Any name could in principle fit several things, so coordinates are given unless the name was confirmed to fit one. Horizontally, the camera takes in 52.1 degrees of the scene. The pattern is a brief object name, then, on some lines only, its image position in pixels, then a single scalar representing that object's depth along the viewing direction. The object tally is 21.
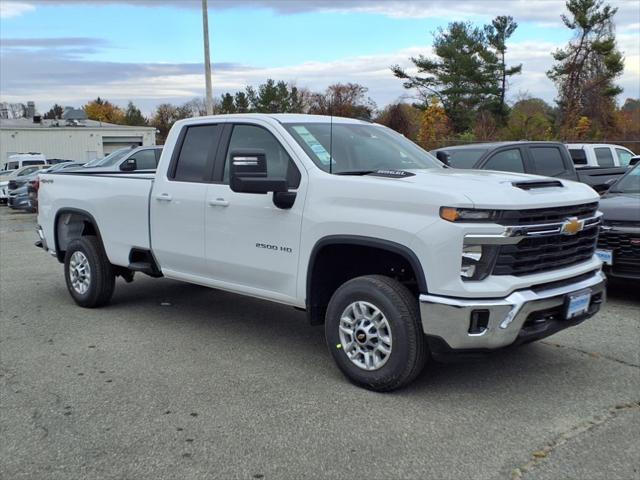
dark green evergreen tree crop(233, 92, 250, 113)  60.41
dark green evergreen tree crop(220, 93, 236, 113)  59.34
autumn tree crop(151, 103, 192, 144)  79.19
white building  48.03
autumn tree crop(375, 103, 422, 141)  37.09
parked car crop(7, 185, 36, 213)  21.08
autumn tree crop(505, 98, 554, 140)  36.53
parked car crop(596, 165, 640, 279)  6.79
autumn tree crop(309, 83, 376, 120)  42.16
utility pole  22.56
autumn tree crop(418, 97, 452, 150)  39.16
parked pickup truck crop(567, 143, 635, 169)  15.09
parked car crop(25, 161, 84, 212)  20.20
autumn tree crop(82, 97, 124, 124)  96.62
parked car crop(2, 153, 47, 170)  31.88
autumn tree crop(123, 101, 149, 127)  82.81
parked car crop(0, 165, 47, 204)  26.03
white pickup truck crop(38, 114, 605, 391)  4.10
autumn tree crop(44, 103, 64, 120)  101.88
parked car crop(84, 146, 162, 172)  16.38
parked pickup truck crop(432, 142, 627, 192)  9.54
